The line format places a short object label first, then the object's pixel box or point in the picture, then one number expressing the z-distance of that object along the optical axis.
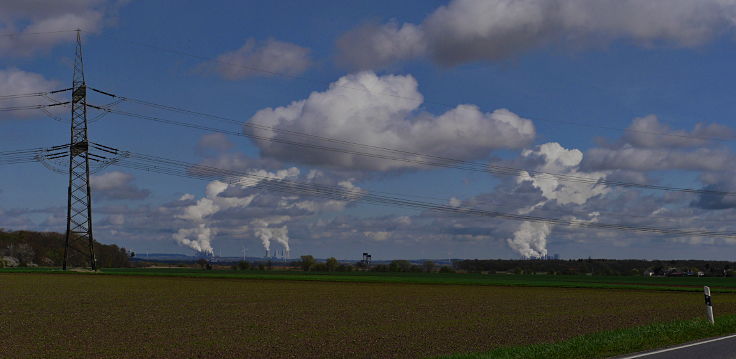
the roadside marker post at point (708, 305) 26.50
